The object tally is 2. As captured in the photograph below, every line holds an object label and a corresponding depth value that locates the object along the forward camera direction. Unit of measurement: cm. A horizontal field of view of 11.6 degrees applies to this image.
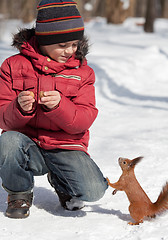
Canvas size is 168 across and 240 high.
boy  445
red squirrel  416
